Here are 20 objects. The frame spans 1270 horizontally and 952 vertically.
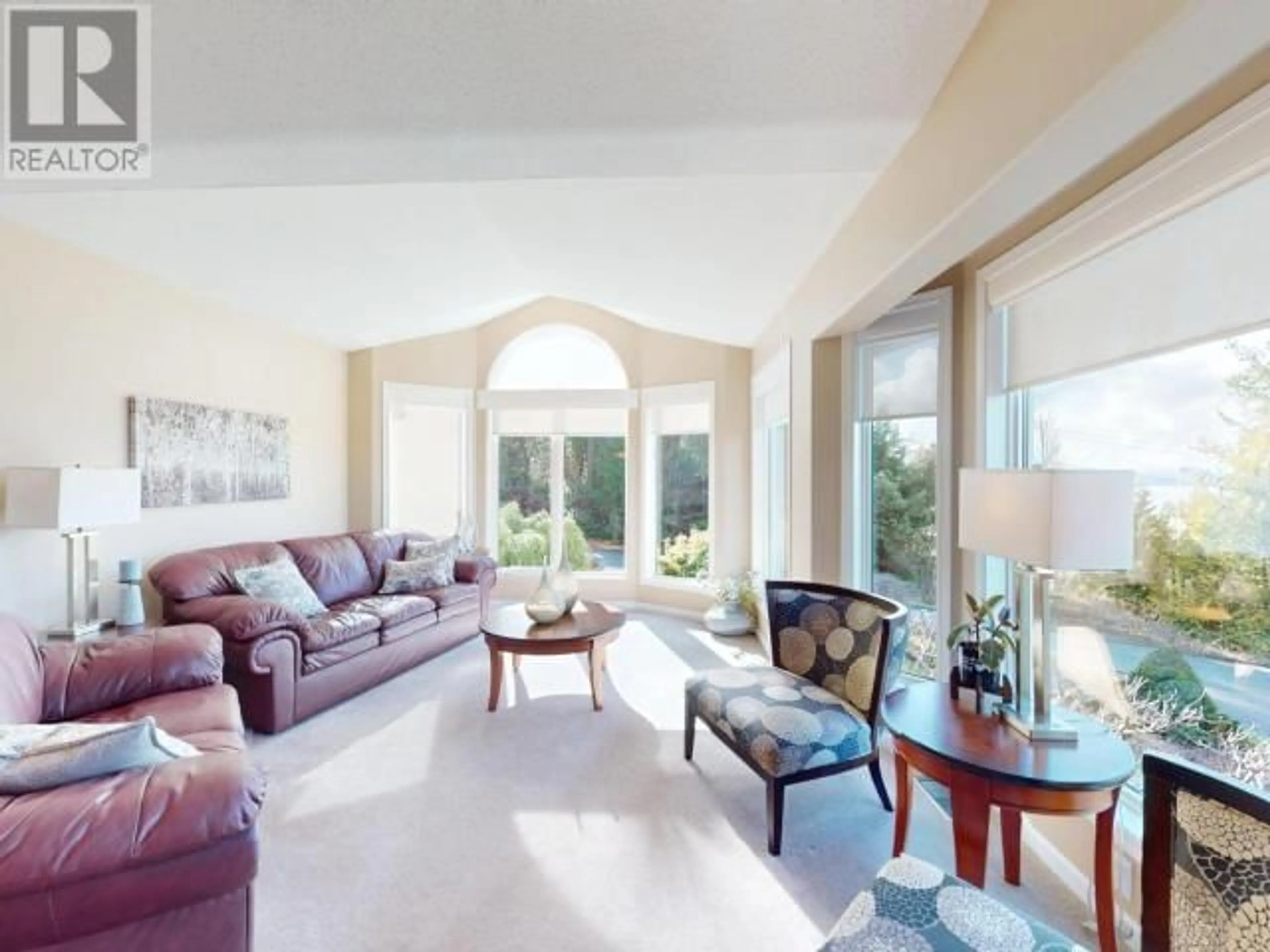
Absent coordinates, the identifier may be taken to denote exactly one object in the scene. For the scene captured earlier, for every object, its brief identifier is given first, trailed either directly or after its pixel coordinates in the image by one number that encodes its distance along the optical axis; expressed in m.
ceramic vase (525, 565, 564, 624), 3.72
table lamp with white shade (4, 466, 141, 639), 2.77
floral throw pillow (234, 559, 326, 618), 3.74
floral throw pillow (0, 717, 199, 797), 1.44
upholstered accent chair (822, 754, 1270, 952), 0.97
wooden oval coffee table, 3.42
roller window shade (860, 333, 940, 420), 3.02
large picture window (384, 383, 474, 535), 5.93
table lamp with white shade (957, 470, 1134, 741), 1.59
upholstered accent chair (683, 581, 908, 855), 2.23
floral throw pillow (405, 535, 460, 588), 4.94
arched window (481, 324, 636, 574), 6.36
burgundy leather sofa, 3.15
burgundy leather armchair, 1.31
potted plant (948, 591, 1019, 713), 1.98
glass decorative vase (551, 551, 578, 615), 3.84
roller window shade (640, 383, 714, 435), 5.79
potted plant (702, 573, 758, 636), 5.10
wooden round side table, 1.58
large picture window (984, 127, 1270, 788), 1.55
